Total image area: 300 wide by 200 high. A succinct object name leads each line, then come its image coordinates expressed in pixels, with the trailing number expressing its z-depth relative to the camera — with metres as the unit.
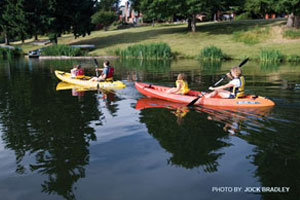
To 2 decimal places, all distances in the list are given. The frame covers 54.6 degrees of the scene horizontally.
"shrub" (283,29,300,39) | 33.41
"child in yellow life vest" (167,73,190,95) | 11.84
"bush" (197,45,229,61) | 28.33
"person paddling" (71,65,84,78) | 17.41
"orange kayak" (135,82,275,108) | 10.41
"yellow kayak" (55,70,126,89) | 15.37
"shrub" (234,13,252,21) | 53.75
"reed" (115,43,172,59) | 30.38
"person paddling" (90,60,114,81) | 16.03
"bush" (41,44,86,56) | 35.53
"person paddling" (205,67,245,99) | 10.49
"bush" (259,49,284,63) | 25.55
